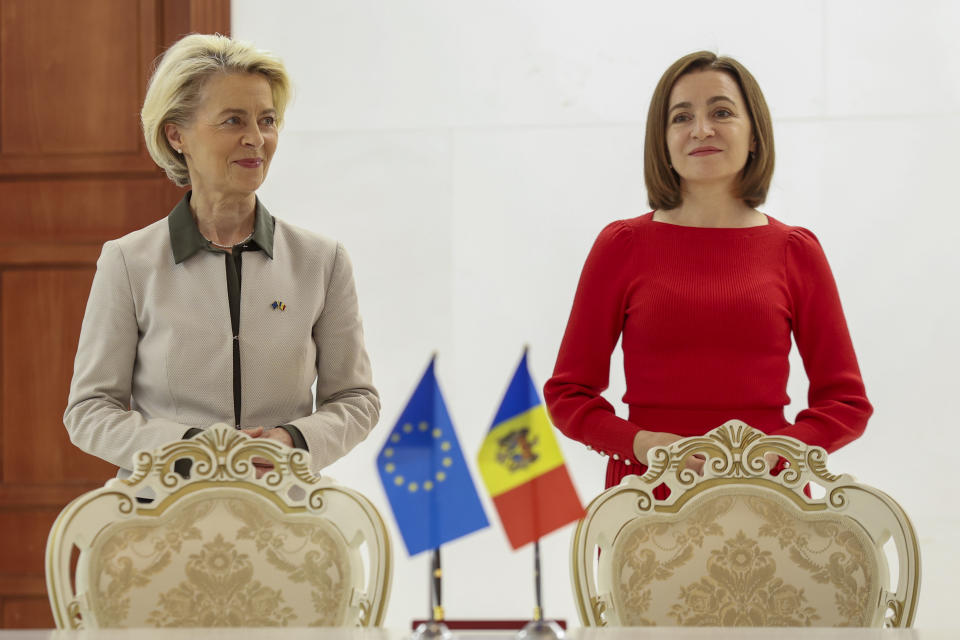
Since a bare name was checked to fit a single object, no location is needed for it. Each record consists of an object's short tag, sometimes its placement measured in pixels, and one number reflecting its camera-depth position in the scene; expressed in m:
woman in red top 5.62
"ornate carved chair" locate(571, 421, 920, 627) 5.26
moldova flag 4.94
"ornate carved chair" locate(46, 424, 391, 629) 5.25
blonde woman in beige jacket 5.56
